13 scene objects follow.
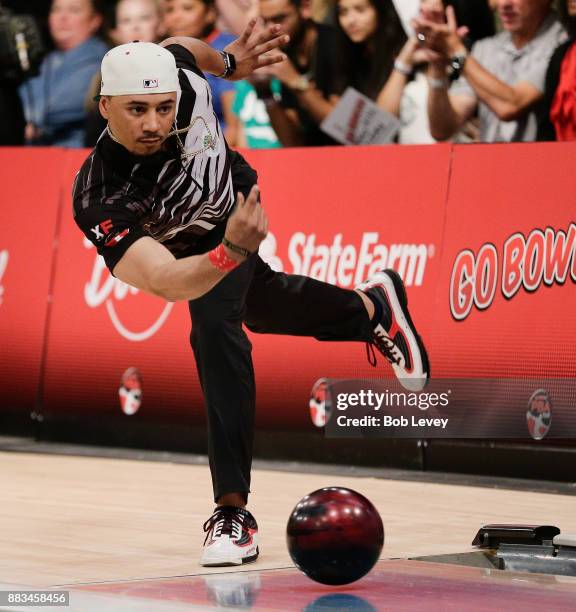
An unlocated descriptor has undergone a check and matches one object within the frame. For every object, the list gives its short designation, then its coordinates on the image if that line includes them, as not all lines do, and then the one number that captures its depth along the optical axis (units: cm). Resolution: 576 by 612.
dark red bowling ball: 864
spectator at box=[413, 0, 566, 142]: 1642
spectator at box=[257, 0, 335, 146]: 1845
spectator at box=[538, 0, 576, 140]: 1582
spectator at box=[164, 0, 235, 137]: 2042
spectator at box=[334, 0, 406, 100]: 1816
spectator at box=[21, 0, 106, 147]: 2189
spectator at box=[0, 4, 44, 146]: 2189
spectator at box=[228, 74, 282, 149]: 1950
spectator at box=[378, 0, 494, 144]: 1758
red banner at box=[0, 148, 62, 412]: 1831
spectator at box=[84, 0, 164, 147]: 2074
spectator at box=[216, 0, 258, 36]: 1950
